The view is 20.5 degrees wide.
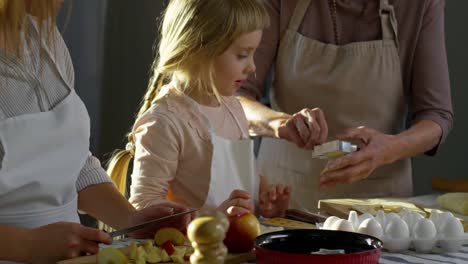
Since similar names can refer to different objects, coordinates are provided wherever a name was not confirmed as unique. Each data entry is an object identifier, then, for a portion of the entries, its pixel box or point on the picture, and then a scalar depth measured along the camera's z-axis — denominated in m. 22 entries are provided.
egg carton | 2.37
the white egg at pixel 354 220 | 2.41
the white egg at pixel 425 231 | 2.38
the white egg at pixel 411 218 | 2.42
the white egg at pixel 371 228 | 2.36
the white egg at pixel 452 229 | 2.40
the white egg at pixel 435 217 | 2.45
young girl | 2.84
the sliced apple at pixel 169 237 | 2.32
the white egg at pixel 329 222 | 2.39
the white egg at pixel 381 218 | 2.42
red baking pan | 2.10
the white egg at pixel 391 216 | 2.42
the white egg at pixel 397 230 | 2.37
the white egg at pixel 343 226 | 2.36
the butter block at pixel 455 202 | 2.81
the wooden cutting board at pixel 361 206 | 2.70
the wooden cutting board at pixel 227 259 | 2.18
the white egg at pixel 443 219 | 2.42
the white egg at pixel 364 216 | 2.45
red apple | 2.27
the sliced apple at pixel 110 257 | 2.13
